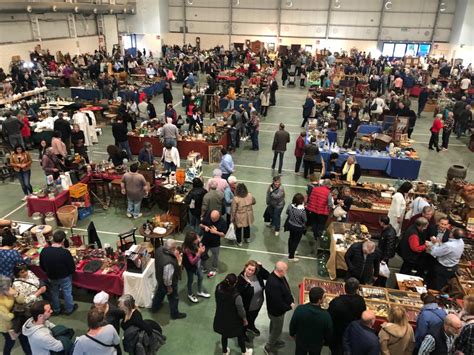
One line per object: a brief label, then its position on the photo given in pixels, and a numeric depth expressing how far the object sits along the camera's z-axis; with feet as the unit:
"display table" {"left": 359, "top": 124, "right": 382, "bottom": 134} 45.16
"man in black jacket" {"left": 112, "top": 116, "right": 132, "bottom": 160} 34.96
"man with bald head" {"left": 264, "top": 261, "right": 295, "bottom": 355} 15.39
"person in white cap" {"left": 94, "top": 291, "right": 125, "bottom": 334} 14.52
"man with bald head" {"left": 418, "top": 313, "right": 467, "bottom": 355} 13.74
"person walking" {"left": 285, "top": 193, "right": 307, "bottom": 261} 21.72
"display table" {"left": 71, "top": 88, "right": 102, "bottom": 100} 57.62
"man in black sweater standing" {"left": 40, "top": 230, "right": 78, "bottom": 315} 17.38
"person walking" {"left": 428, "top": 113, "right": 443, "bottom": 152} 42.52
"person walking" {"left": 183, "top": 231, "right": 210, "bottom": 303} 18.15
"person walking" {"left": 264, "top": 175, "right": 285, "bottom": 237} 24.73
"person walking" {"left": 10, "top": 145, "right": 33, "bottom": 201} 28.30
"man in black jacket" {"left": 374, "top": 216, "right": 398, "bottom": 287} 20.00
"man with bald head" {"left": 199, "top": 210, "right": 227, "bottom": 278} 20.22
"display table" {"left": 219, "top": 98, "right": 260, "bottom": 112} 52.31
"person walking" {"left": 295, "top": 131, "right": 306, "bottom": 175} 35.29
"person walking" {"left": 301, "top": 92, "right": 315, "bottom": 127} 47.19
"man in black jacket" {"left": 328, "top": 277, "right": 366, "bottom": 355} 14.55
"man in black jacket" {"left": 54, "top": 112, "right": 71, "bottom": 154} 36.42
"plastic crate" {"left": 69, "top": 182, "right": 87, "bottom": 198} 27.54
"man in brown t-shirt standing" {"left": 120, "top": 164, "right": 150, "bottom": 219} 26.78
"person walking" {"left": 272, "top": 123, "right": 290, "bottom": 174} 34.53
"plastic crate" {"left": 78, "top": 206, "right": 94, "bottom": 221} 28.12
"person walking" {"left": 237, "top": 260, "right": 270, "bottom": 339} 15.76
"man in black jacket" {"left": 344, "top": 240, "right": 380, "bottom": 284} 18.16
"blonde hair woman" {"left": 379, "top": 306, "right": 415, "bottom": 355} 13.70
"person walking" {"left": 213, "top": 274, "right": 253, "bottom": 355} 14.56
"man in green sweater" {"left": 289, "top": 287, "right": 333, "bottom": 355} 13.92
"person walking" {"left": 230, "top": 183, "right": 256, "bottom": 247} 23.27
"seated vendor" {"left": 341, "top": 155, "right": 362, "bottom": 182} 29.18
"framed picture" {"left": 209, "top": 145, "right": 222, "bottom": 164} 37.86
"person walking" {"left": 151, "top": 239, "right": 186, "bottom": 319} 17.22
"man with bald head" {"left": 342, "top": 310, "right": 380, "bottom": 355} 13.12
